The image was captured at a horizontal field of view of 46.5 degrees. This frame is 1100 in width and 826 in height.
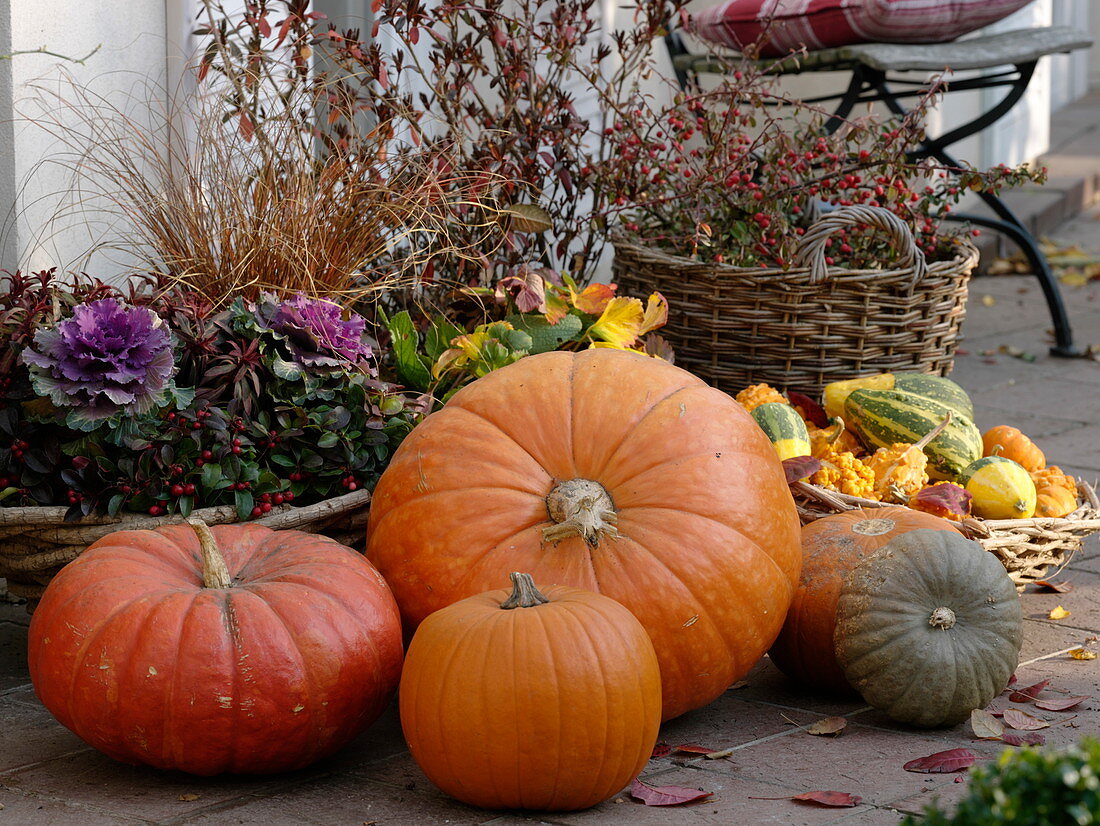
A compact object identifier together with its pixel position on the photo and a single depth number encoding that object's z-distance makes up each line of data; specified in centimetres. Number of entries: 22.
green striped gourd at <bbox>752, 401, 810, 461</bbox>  312
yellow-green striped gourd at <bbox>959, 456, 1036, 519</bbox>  301
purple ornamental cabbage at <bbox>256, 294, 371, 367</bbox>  273
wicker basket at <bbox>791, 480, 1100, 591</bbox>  285
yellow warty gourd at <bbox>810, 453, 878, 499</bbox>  304
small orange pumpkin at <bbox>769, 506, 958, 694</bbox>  259
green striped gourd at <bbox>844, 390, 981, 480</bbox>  319
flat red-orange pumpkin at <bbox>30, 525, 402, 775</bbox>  214
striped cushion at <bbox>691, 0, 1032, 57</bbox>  457
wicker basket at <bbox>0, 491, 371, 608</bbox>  258
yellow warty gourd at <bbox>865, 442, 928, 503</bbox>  303
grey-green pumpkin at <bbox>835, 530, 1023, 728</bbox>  236
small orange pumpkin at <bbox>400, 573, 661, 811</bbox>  205
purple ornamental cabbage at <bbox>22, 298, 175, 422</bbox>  243
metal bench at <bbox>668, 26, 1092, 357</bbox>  454
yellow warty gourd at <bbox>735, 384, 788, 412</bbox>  333
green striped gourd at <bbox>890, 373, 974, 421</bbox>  335
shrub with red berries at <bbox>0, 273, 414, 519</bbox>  259
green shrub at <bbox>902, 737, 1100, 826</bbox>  132
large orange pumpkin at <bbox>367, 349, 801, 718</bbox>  238
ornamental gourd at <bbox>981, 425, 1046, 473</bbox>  329
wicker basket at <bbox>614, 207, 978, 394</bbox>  349
